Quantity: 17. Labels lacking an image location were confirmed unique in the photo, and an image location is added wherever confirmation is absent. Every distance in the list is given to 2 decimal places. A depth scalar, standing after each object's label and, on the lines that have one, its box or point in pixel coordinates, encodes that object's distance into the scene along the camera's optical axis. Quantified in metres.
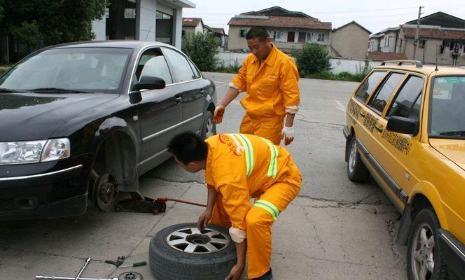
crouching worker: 2.49
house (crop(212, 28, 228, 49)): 79.19
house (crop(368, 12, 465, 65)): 56.00
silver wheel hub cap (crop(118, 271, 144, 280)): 2.81
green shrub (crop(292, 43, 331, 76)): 38.12
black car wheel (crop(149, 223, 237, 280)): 2.68
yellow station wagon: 2.36
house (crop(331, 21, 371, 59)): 59.34
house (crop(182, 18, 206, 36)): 63.19
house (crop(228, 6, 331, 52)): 58.00
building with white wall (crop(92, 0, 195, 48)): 20.72
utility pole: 47.83
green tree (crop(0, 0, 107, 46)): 11.74
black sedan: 2.83
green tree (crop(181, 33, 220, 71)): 34.78
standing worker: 3.75
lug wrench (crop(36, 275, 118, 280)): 2.77
